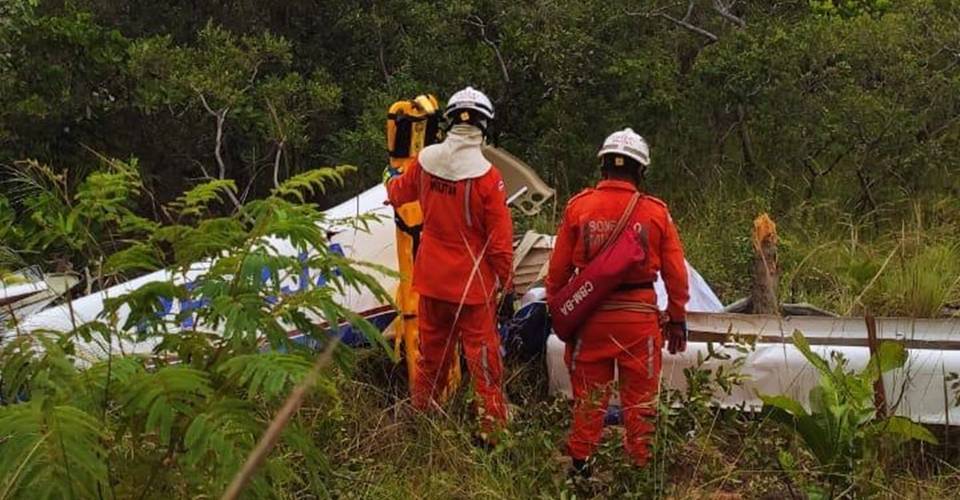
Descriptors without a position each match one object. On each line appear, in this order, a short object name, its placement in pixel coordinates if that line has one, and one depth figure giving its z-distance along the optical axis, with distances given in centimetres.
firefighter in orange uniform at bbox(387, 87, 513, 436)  478
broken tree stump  538
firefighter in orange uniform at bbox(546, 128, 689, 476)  445
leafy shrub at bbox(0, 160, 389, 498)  217
